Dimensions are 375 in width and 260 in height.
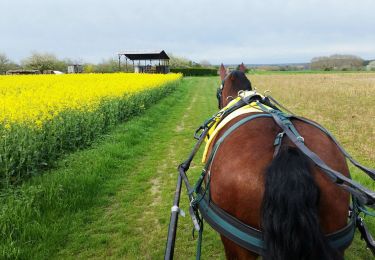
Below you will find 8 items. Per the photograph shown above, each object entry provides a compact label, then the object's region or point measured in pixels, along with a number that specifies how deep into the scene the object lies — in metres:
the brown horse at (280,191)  1.84
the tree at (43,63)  56.94
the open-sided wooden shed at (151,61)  41.78
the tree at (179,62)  74.50
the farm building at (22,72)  40.35
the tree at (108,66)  54.66
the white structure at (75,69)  41.56
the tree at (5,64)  53.93
